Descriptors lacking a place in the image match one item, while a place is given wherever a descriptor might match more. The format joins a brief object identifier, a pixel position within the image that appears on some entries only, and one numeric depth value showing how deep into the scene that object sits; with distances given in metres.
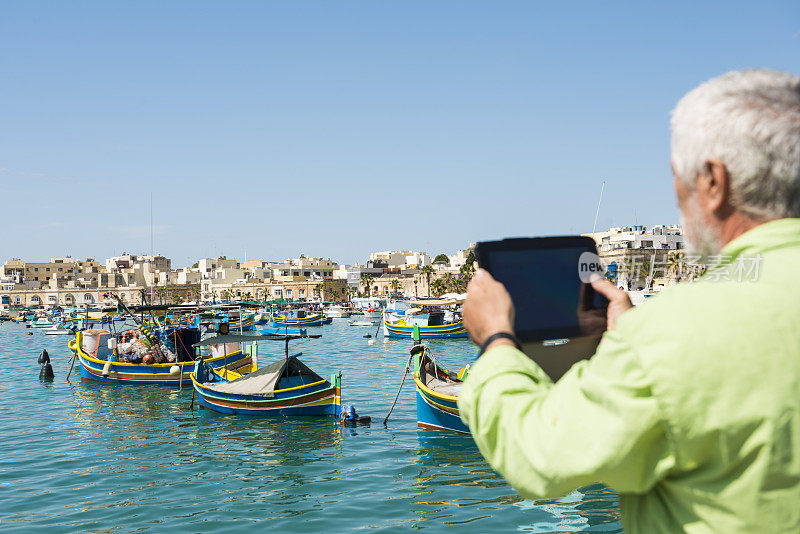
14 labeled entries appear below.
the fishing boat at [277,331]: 71.64
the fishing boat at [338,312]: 105.00
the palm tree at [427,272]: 135.75
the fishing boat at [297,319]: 84.81
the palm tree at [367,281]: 154.62
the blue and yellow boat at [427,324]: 59.06
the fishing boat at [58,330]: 77.06
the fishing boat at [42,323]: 91.45
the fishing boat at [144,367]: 32.03
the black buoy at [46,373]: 35.86
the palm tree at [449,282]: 120.97
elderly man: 1.21
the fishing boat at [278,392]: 22.28
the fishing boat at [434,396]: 19.89
